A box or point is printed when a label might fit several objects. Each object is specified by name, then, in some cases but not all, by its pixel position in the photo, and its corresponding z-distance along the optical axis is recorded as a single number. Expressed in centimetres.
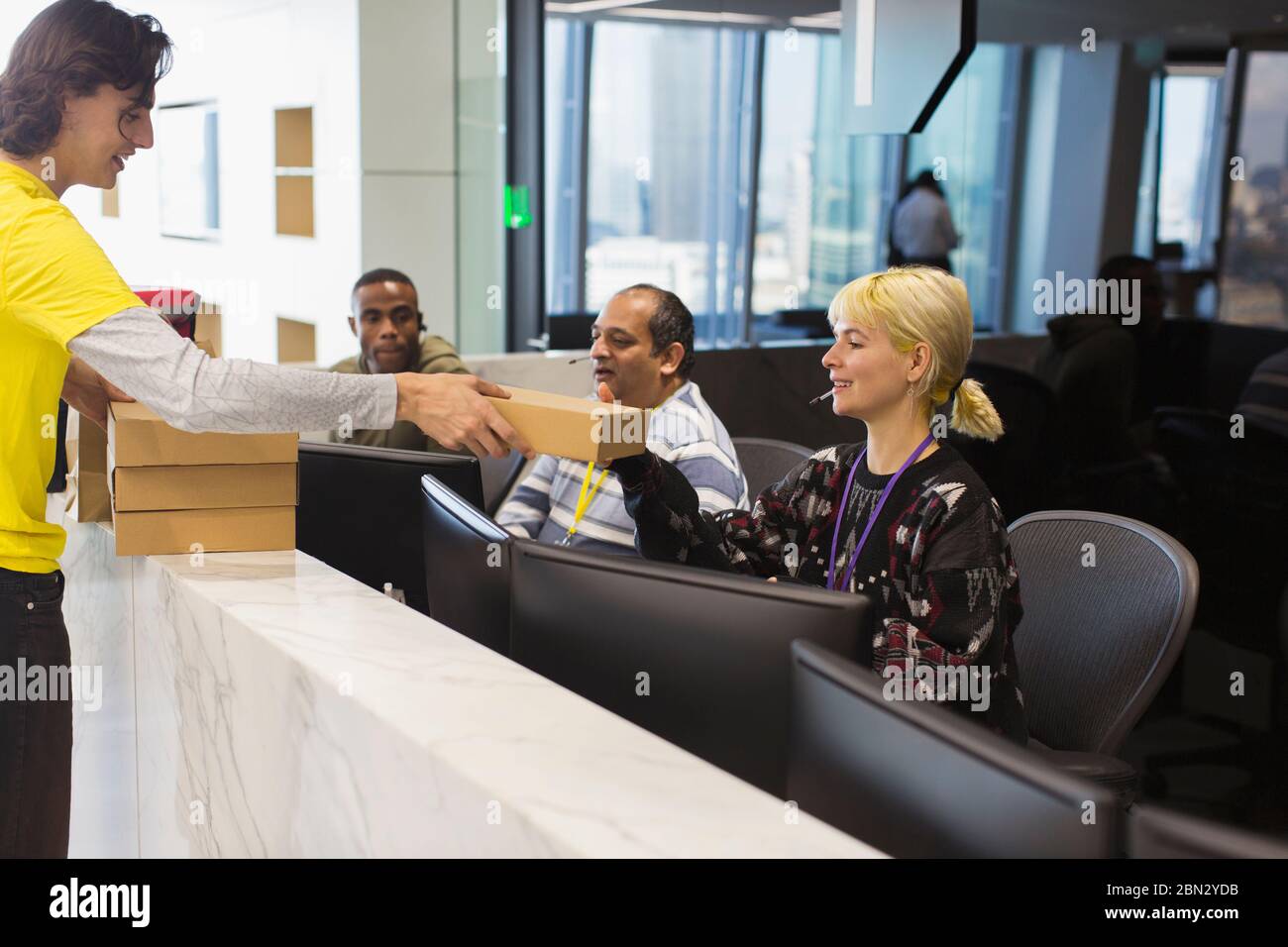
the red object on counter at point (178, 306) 234
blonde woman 183
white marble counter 110
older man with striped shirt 273
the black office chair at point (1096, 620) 204
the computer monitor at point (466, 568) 160
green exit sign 548
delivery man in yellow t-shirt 161
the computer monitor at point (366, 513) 209
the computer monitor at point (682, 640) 128
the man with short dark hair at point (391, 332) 379
